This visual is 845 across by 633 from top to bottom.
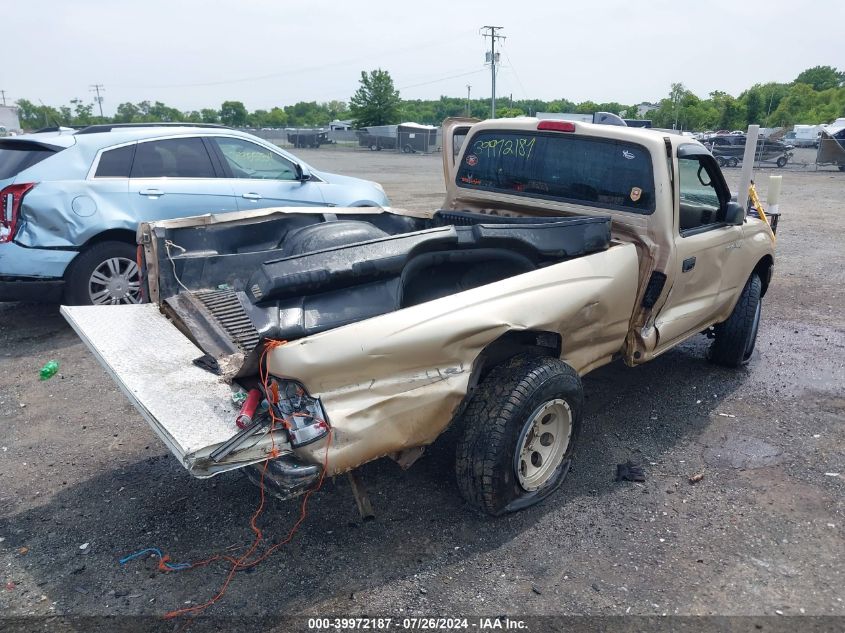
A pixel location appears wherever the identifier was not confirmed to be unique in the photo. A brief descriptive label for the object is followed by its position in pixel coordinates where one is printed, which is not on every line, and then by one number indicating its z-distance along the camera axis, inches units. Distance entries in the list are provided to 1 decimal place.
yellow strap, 294.4
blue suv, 233.6
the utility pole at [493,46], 2449.6
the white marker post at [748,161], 272.7
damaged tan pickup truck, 111.0
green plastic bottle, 211.5
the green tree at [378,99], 2400.3
